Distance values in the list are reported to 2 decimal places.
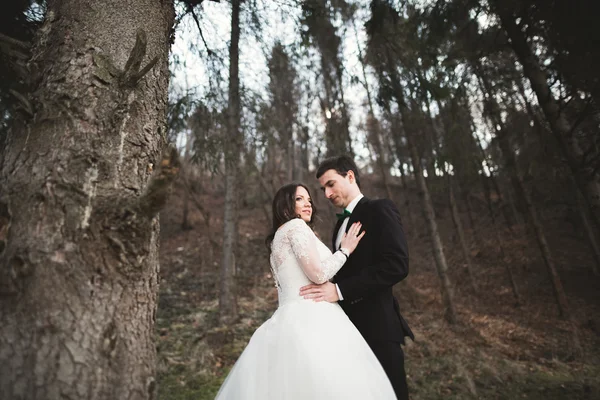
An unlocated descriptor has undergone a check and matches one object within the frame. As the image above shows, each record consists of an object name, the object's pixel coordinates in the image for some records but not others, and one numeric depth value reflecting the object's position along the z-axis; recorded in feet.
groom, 7.59
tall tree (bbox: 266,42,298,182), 21.66
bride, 6.07
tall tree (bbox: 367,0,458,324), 16.20
